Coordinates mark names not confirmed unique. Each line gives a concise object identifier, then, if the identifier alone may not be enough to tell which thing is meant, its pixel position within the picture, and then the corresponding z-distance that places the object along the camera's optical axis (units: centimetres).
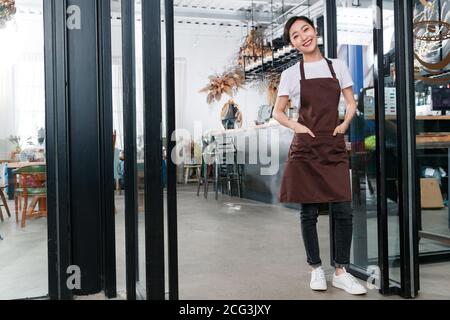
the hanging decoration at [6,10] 222
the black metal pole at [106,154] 233
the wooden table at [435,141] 303
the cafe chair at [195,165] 732
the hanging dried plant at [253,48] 814
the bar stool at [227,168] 684
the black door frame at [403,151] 223
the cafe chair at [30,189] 222
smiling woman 233
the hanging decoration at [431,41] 308
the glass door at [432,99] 307
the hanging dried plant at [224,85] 979
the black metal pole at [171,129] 161
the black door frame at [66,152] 219
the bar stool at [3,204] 217
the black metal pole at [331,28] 271
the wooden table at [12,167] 224
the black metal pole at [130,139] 190
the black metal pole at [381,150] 227
